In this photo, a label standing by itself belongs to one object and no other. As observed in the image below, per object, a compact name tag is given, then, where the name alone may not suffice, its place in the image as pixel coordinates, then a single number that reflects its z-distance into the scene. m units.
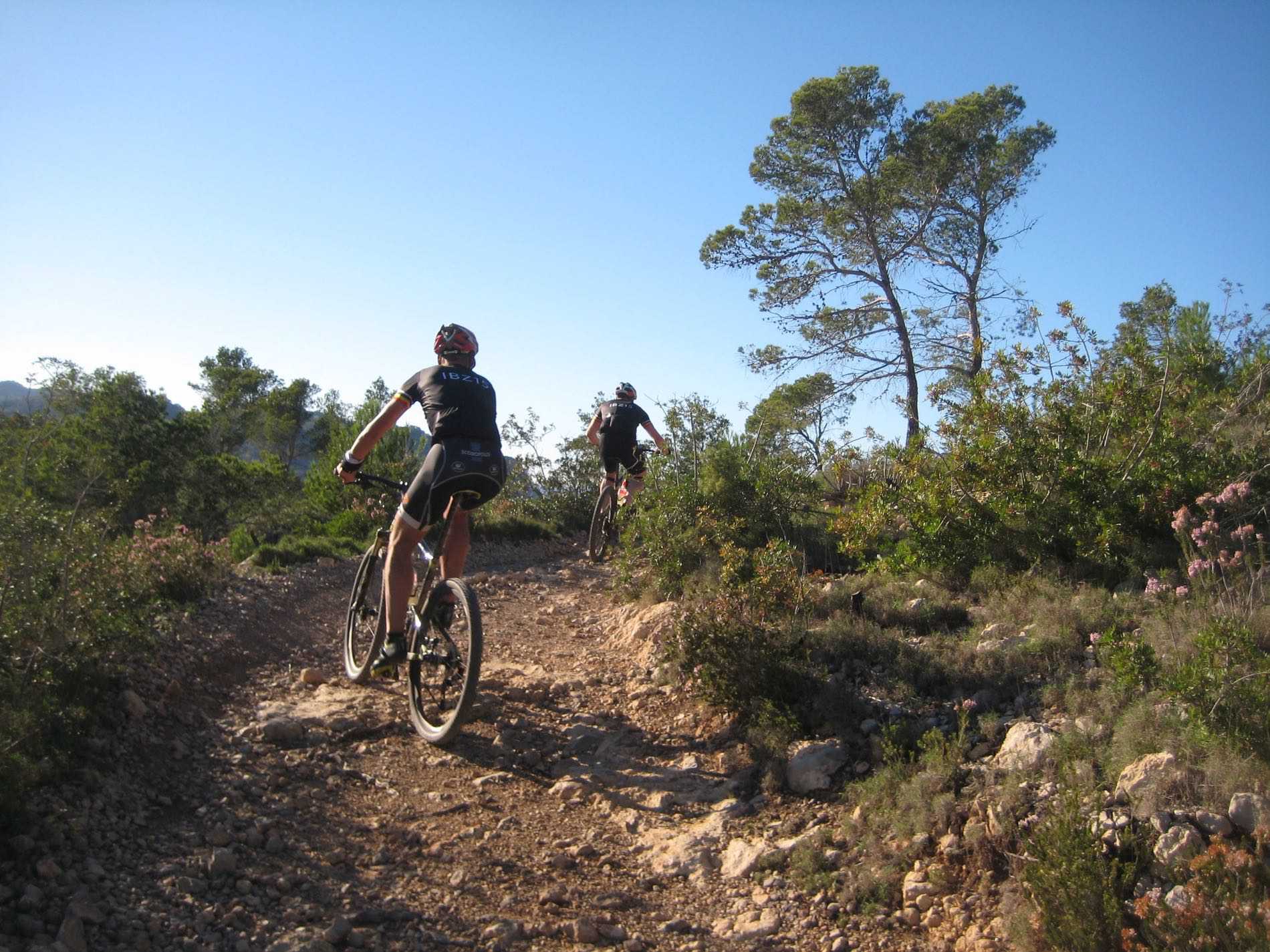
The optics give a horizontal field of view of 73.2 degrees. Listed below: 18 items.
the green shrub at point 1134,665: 3.44
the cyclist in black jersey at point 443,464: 4.55
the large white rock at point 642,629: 5.88
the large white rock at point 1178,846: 2.62
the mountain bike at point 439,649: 4.23
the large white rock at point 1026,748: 3.28
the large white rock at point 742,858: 3.42
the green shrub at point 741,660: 4.47
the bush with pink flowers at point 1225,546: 3.79
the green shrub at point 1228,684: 2.95
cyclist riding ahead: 9.87
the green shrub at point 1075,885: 2.49
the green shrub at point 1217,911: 2.26
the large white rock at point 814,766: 3.85
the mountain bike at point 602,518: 10.11
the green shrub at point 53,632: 3.32
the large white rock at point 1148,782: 2.82
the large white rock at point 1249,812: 2.63
